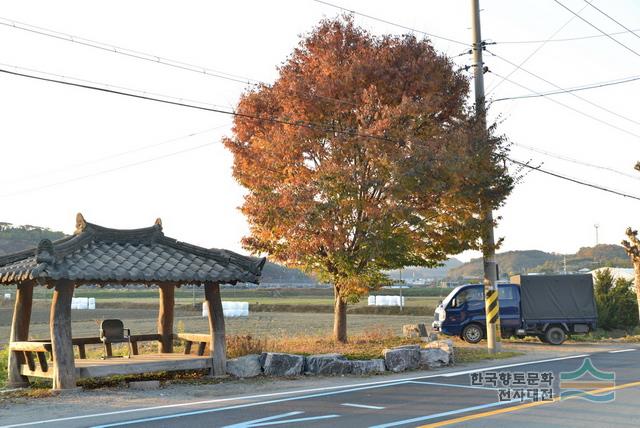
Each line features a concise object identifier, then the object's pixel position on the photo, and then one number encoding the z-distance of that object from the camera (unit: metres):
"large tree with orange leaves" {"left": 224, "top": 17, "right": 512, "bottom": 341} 19.19
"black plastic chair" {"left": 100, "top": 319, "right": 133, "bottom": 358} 15.05
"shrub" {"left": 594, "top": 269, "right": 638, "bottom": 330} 30.61
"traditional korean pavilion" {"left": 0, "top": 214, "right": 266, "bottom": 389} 12.95
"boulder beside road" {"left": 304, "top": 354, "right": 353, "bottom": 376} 15.60
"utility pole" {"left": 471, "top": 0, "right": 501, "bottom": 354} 20.42
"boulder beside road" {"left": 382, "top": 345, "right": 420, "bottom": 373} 16.38
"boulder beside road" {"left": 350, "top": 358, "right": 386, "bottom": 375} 15.79
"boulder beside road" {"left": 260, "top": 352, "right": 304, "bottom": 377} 15.33
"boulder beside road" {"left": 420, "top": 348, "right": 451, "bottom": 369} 17.12
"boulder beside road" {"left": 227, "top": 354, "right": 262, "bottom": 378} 15.09
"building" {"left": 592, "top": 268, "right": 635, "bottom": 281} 55.58
